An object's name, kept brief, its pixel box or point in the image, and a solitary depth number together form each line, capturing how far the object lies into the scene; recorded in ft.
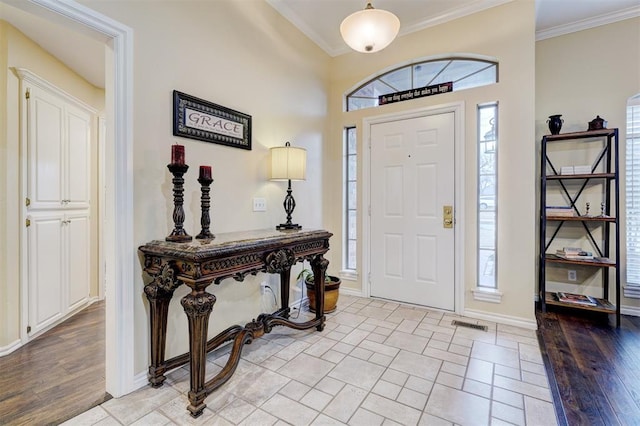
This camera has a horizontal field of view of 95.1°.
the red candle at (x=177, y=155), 5.61
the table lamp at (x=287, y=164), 8.43
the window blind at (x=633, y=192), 9.36
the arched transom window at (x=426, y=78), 9.42
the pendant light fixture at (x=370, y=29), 6.48
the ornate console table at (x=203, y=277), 5.01
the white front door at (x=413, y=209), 9.75
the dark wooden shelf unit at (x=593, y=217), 8.95
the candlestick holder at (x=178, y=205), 5.69
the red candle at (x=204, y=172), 6.23
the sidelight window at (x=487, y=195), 9.20
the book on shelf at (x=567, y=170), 9.50
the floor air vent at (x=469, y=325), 8.54
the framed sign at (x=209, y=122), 6.38
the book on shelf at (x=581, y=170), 9.35
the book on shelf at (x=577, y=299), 9.18
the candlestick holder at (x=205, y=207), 6.24
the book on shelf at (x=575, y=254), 9.35
